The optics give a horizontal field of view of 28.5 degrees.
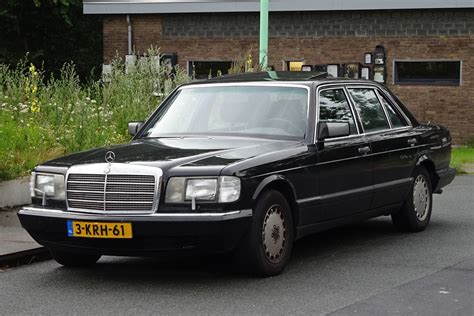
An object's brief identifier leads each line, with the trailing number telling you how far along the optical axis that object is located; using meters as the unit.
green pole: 17.77
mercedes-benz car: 7.05
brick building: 24.45
